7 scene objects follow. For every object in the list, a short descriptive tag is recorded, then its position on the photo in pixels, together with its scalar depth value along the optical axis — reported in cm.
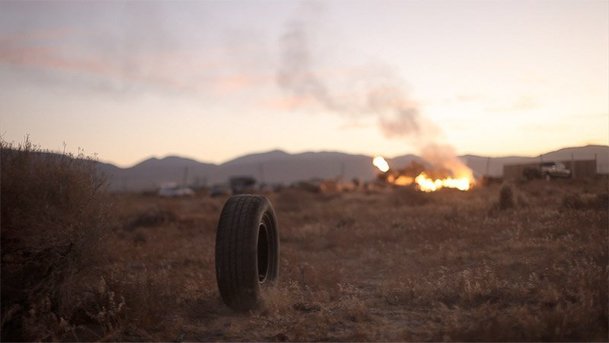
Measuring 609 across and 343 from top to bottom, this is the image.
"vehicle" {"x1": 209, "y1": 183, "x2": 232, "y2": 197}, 5212
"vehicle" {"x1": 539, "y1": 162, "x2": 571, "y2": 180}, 3429
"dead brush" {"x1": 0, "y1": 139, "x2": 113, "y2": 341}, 589
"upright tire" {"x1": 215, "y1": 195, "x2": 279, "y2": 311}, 729
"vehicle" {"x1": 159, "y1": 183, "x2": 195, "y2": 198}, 5688
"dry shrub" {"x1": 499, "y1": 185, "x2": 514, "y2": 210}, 1806
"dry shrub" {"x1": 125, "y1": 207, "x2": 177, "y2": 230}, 2097
